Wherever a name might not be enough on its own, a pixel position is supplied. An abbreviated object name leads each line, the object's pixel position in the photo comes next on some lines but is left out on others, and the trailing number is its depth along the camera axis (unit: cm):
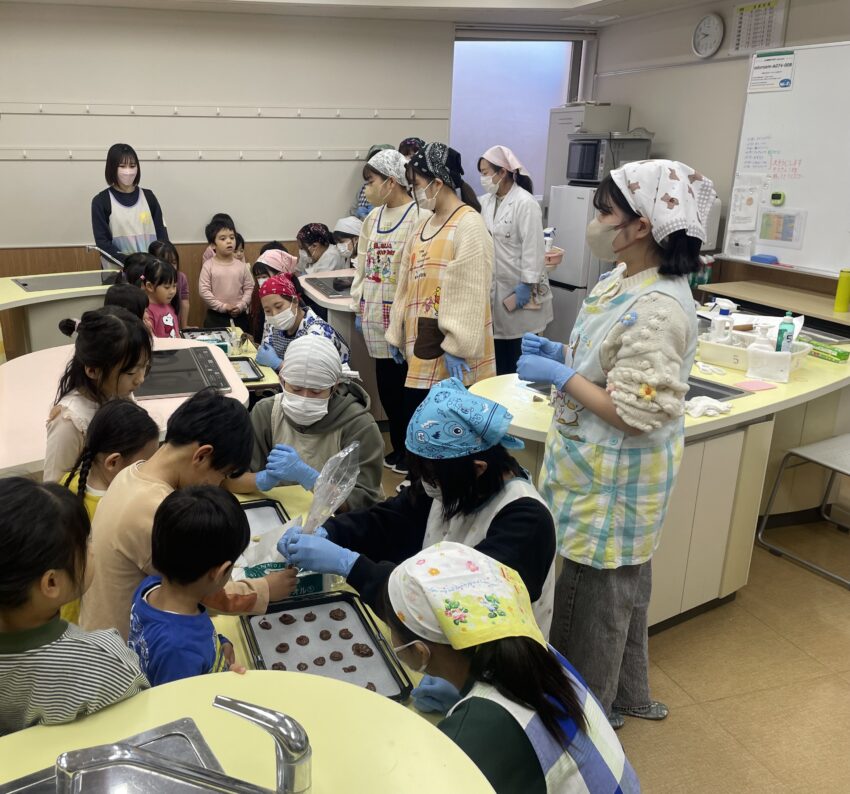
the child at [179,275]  405
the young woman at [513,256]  374
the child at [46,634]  94
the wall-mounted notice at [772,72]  428
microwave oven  517
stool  288
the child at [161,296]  341
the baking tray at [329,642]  127
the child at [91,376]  184
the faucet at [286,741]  67
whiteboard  409
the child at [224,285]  471
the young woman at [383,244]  316
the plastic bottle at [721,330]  291
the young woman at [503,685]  94
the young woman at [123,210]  452
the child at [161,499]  134
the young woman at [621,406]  157
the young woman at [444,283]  271
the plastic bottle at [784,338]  274
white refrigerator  537
